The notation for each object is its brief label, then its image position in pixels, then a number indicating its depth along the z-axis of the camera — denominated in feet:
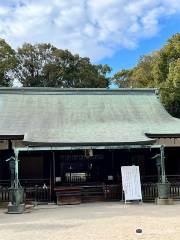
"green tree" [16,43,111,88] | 80.05
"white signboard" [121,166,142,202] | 34.33
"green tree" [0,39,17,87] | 74.83
